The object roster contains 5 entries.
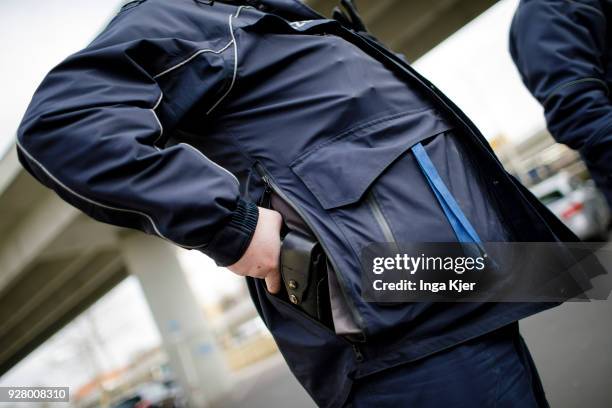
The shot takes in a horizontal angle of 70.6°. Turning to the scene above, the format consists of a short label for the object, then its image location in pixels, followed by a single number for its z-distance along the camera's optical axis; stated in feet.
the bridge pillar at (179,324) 35.63
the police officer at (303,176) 2.99
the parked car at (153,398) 34.41
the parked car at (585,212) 24.67
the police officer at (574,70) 4.77
